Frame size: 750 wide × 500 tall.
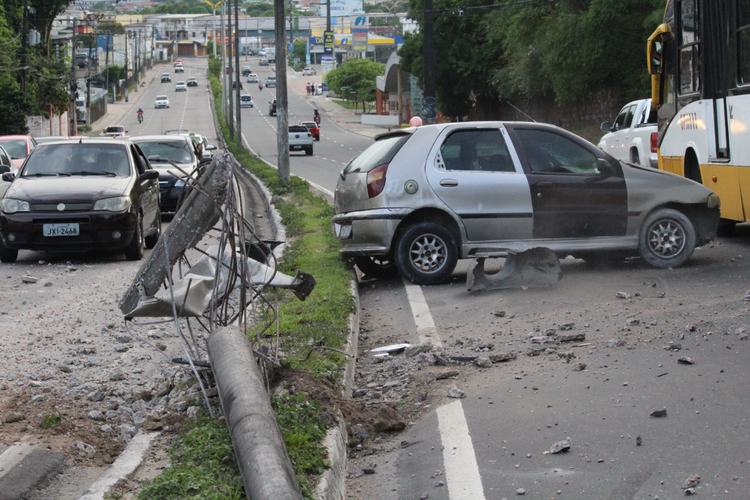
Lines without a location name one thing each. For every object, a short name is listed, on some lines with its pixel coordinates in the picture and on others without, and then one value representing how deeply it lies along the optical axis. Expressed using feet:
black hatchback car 42.96
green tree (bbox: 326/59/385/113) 356.18
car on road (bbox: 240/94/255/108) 359.66
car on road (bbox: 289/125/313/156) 177.68
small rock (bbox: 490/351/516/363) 24.32
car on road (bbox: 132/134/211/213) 67.31
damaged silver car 35.24
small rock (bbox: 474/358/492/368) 23.89
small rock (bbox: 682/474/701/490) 15.46
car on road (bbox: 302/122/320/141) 225.76
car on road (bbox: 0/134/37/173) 75.56
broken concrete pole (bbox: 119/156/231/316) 19.48
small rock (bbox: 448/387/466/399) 21.67
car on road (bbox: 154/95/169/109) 342.23
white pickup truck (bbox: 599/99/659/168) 72.74
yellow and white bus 39.42
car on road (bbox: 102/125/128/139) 208.48
